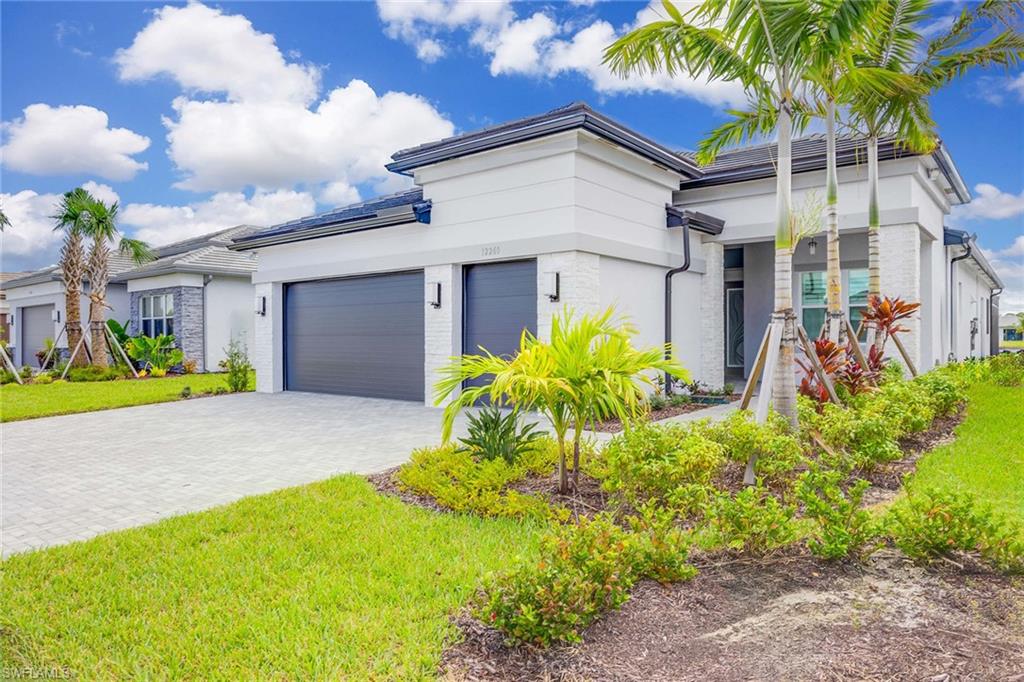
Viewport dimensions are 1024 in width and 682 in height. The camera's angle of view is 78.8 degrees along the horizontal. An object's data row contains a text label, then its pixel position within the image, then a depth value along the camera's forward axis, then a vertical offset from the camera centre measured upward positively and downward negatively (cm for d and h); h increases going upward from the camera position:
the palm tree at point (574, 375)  503 -28
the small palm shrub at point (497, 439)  600 -94
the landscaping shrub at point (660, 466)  484 -99
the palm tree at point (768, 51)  661 +337
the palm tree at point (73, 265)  2019 +254
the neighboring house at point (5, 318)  3063 +122
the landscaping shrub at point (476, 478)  498 -125
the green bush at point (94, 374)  1897 -99
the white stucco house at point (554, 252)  1058 +179
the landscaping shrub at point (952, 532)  364 -115
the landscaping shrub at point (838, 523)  376 -112
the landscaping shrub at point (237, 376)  1541 -85
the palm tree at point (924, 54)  972 +466
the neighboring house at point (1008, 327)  4391 +104
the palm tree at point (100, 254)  2011 +292
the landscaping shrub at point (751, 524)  383 -113
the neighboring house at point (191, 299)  2158 +159
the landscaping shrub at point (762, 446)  545 -93
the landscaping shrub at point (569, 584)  292 -122
